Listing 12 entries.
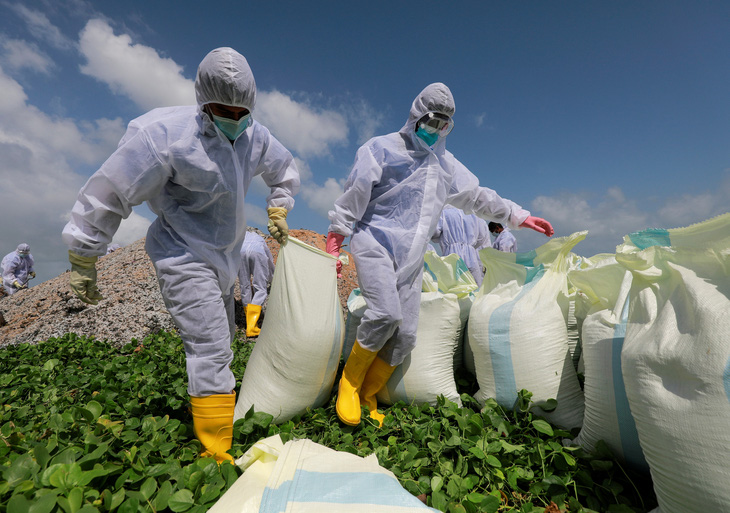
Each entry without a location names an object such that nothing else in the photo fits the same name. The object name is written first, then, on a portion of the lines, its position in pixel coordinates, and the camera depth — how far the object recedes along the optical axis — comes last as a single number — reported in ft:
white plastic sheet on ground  2.80
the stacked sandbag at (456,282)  7.15
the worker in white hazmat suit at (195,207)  4.84
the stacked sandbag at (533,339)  5.34
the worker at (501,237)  19.21
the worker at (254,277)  14.29
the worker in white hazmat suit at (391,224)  6.06
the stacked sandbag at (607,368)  4.06
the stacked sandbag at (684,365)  2.92
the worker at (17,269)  31.22
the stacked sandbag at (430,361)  6.30
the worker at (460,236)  16.57
